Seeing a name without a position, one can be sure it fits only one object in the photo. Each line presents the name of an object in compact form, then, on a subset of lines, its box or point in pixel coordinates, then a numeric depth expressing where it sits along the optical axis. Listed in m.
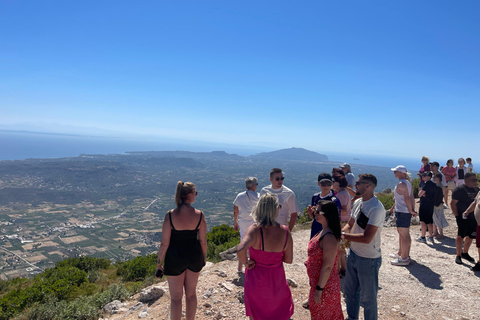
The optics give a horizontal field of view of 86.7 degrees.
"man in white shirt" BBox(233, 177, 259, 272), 4.80
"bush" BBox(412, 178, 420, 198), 13.77
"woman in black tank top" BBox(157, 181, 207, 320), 3.21
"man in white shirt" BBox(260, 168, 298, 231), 4.72
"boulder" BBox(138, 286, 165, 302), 4.94
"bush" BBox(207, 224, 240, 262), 8.74
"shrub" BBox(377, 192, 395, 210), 12.68
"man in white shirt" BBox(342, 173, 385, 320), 3.14
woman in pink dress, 2.65
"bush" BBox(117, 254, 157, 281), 7.96
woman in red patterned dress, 2.63
